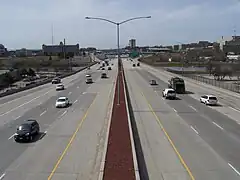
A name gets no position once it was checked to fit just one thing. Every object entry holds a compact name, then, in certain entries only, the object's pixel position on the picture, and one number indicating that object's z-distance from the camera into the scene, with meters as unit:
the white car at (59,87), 37.79
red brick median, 8.64
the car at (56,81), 48.75
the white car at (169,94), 28.87
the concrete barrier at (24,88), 34.11
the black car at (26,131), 14.04
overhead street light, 24.64
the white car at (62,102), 24.30
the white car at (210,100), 25.30
